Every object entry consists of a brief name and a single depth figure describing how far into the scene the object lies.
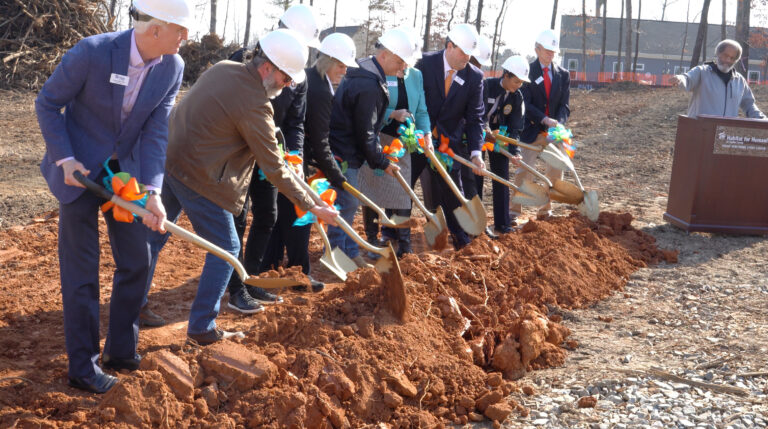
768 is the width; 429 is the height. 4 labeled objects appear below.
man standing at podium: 8.20
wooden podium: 7.68
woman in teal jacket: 6.11
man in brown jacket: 3.75
